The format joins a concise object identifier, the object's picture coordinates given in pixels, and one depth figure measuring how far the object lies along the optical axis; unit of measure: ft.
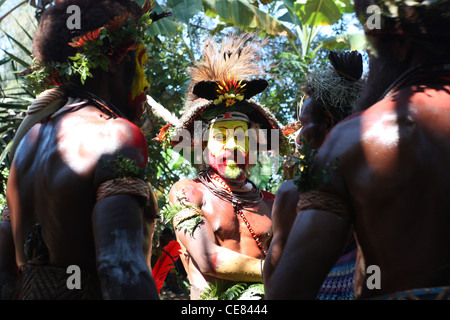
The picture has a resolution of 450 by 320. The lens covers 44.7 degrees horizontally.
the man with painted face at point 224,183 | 13.08
